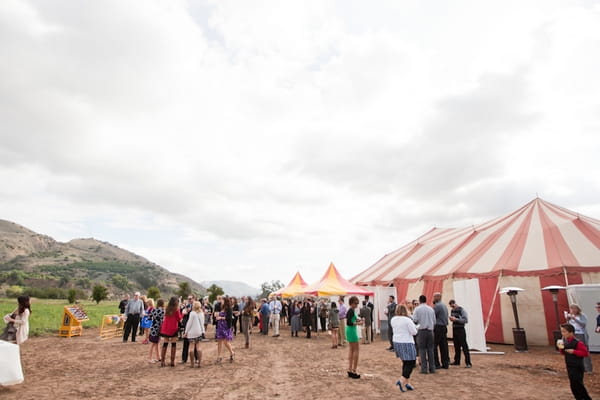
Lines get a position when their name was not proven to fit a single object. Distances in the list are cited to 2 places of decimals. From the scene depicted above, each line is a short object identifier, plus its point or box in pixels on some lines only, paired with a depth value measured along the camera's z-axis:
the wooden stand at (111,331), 13.98
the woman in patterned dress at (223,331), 8.48
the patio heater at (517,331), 10.27
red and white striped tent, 10.94
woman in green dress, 6.60
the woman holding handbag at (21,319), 6.23
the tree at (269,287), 73.42
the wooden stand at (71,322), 14.27
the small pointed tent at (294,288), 18.82
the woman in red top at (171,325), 7.68
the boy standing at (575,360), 4.81
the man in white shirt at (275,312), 15.02
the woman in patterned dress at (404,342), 5.91
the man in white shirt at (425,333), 7.35
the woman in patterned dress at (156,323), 8.26
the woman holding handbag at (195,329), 7.75
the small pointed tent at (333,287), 14.97
